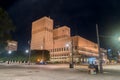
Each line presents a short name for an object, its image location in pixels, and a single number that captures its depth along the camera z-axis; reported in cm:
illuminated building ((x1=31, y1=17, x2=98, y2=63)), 6400
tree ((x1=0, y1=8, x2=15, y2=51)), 1601
